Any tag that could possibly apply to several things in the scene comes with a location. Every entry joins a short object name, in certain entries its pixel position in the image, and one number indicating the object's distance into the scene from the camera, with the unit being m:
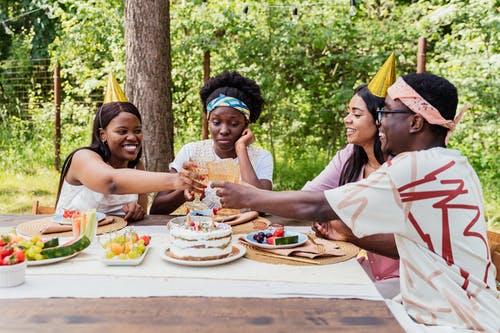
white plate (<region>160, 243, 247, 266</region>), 2.20
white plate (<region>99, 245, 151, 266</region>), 2.19
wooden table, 1.66
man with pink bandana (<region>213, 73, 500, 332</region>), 1.90
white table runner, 1.94
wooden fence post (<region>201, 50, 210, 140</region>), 6.80
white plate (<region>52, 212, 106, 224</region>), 2.76
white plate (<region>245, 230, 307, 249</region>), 2.42
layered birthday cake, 2.22
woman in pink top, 3.21
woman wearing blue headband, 3.65
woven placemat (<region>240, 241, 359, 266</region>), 2.29
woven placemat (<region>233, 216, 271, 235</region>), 2.86
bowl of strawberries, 1.94
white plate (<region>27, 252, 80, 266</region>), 2.17
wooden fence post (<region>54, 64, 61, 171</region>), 8.21
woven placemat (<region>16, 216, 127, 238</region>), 2.64
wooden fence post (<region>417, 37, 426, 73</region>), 6.06
